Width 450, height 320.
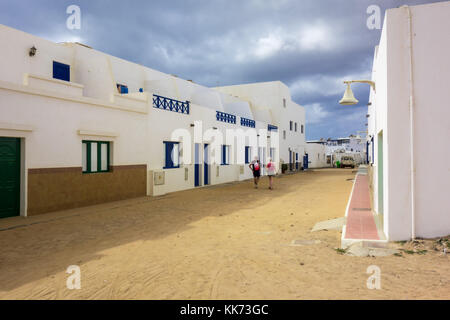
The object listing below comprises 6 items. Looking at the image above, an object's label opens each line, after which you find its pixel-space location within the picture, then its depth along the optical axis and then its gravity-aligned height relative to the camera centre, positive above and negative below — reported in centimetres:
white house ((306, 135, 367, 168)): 4509 +221
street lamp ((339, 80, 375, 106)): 897 +196
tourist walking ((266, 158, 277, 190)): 1664 -26
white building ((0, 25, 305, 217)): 898 +127
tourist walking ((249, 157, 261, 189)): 1689 -10
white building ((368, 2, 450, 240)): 573 +82
